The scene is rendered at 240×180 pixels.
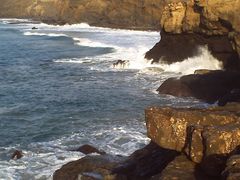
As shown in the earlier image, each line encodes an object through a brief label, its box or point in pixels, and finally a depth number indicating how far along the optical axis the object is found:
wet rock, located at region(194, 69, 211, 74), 25.75
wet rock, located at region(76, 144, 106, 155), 15.77
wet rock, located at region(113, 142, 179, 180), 10.64
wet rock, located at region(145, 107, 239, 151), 10.06
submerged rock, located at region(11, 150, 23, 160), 15.98
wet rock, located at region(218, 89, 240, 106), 19.88
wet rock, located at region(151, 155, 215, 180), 8.59
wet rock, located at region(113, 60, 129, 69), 35.69
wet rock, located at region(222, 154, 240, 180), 7.14
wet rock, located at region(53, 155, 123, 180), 11.78
